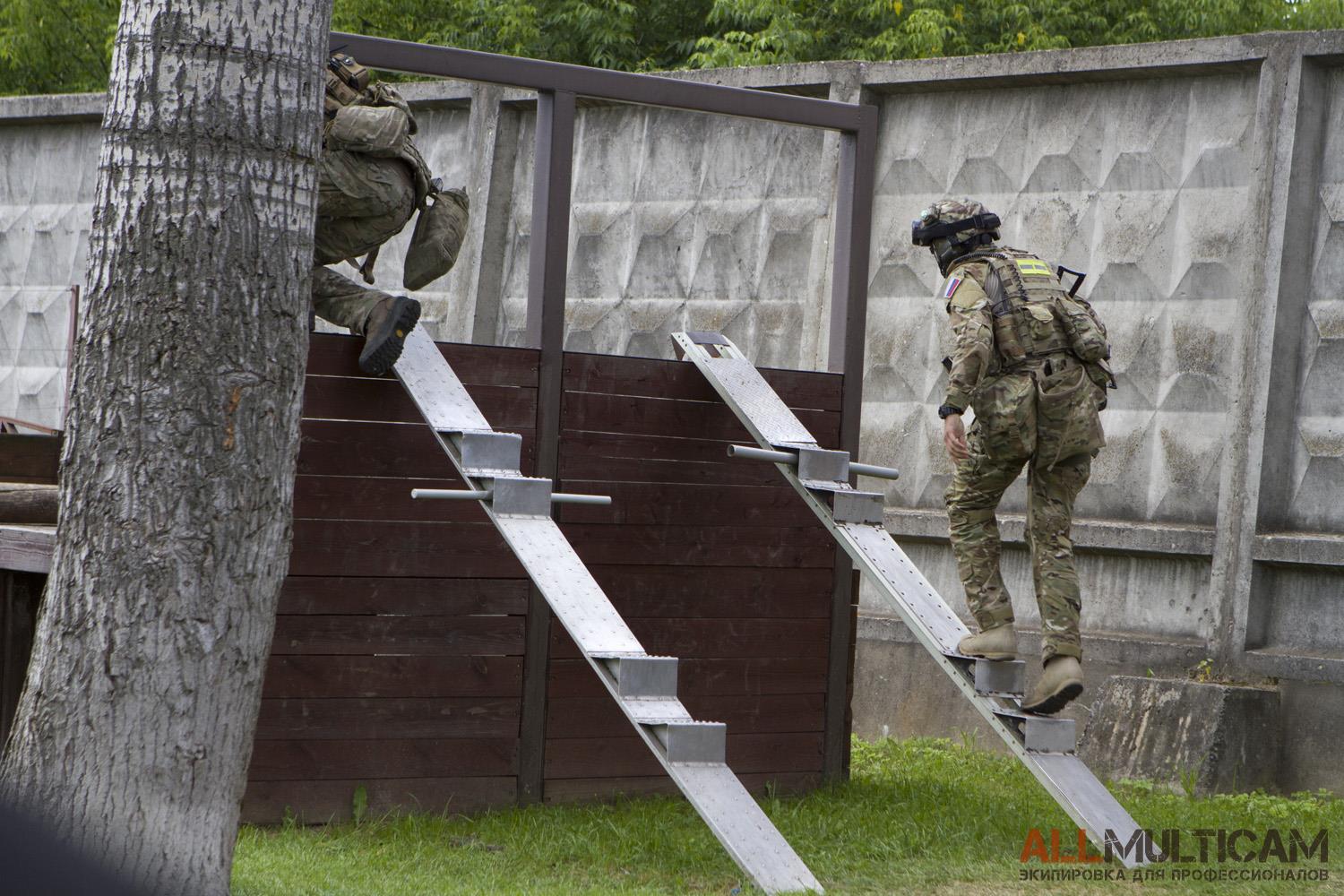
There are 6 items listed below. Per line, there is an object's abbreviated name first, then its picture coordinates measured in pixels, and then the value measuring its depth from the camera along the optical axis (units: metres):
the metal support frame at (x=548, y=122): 11.88
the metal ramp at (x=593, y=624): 9.66
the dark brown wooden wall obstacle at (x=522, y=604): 11.71
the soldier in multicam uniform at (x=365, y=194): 11.43
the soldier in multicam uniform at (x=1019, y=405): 11.72
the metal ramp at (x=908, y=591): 10.89
